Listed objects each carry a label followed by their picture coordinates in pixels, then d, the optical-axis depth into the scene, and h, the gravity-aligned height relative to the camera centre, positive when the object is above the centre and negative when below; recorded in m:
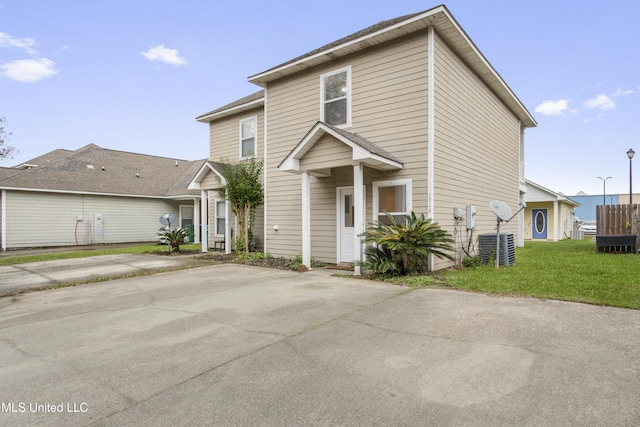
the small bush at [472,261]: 8.79 -1.14
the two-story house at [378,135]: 7.89 +2.28
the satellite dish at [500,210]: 8.30 +0.21
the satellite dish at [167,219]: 13.95 +0.02
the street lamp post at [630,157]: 16.73 +3.09
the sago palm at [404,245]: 7.10 -0.56
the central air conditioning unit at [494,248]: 8.72 -0.79
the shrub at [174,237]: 13.63 -0.74
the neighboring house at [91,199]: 16.50 +1.14
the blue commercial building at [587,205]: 45.17 +1.77
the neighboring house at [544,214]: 20.00 +0.26
